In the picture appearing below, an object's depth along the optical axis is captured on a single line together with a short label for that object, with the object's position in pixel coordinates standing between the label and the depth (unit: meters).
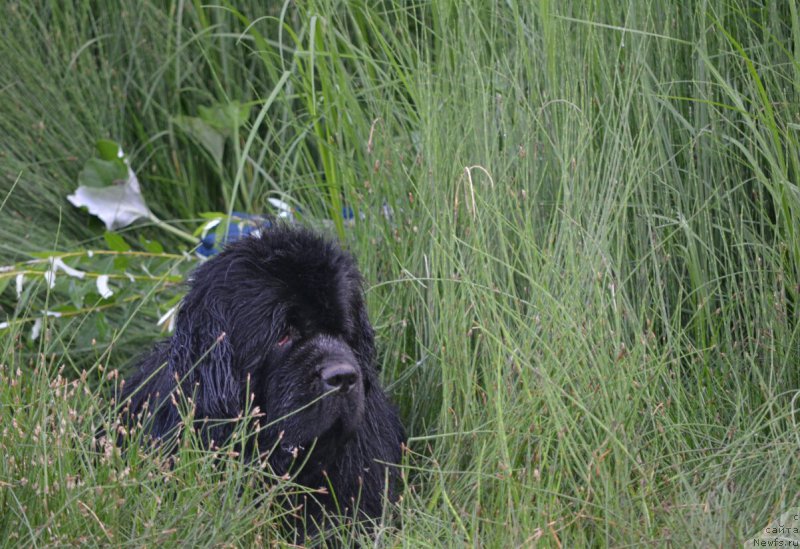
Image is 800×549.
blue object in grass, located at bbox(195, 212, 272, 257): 8.03
